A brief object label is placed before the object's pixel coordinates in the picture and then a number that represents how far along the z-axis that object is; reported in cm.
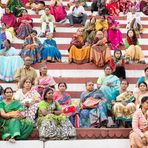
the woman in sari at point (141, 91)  1000
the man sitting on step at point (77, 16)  1453
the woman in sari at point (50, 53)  1221
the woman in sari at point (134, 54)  1225
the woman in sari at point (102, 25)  1342
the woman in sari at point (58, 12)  1477
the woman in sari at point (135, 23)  1416
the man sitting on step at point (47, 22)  1382
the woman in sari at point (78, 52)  1209
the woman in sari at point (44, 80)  1091
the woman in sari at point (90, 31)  1295
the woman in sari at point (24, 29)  1337
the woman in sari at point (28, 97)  913
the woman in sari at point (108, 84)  1019
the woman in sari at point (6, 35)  1309
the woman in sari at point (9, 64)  1155
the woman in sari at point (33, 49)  1205
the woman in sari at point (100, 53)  1194
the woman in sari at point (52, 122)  866
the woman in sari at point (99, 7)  1527
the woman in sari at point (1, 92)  993
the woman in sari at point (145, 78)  1102
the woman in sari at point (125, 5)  1588
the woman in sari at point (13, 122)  855
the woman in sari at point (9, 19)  1393
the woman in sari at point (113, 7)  1555
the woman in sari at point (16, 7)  1484
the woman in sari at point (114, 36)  1321
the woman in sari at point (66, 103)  938
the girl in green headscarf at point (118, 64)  1152
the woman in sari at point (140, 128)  839
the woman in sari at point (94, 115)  941
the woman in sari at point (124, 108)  925
